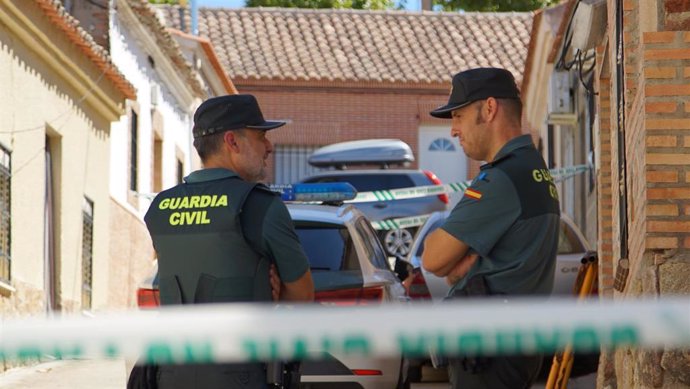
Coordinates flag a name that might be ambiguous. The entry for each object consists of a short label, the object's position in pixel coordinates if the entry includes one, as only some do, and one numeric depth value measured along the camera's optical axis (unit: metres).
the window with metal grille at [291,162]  82.69
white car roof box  64.69
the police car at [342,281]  18.92
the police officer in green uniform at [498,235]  10.27
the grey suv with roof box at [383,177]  49.37
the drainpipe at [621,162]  18.73
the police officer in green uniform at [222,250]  10.12
